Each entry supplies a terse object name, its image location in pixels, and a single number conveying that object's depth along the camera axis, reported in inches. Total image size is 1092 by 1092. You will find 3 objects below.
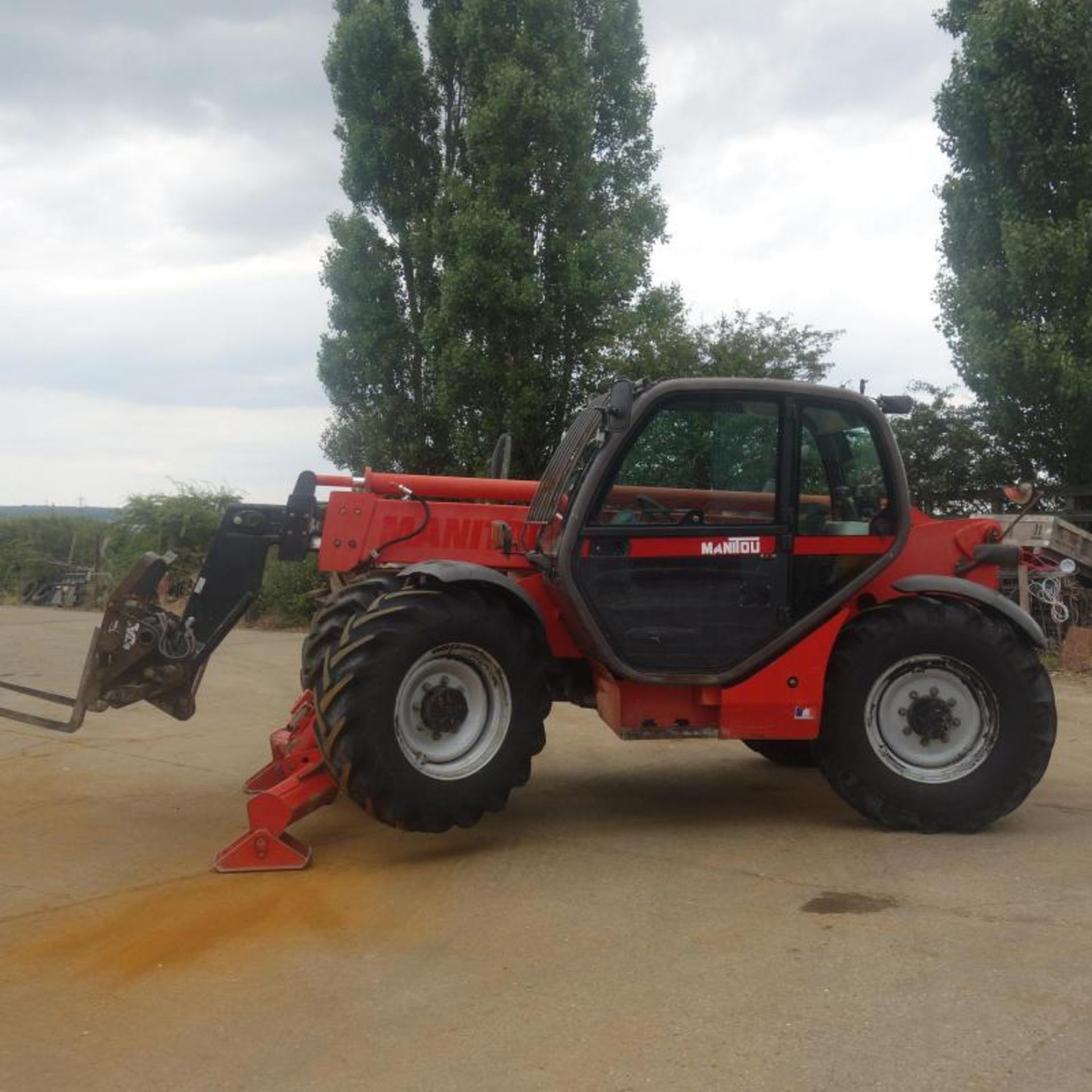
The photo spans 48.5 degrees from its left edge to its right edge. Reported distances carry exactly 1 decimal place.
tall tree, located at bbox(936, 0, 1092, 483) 607.5
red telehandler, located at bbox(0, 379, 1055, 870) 223.8
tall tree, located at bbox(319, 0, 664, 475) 691.4
